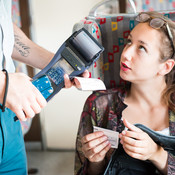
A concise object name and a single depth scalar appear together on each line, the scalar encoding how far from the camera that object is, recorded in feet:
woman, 3.53
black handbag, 3.44
